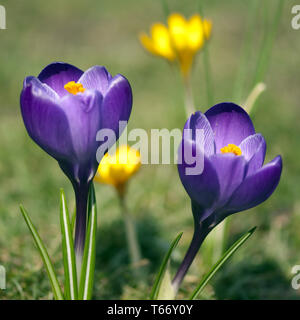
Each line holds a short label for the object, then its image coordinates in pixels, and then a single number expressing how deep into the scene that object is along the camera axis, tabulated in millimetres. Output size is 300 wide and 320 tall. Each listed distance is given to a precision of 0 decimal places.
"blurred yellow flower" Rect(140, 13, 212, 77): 660
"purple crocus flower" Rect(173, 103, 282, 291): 415
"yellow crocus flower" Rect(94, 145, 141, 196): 570
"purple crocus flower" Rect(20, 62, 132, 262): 413
